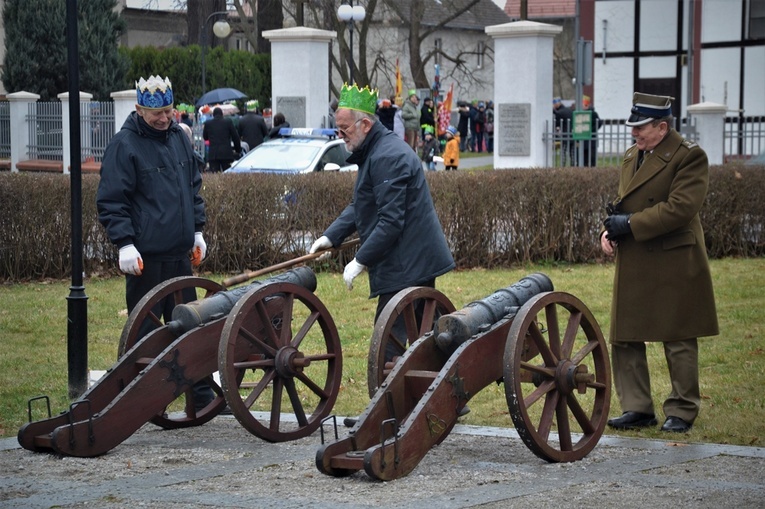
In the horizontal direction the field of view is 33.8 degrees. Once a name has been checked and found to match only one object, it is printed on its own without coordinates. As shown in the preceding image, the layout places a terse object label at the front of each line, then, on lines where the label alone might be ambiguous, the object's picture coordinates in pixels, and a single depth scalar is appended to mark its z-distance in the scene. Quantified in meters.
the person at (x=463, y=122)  42.87
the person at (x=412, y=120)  33.69
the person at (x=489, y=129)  43.03
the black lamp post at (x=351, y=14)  29.22
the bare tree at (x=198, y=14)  38.69
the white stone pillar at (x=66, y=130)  26.67
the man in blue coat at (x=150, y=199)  7.30
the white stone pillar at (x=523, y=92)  21.73
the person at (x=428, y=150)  31.86
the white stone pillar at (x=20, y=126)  28.66
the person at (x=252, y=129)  24.47
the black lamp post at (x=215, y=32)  35.59
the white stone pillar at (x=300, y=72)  24.59
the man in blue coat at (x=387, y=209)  6.88
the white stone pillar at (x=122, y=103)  24.22
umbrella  32.28
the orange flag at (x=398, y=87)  37.34
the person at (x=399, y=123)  30.78
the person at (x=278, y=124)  22.30
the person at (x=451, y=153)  28.23
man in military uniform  6.99
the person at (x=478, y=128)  42.81
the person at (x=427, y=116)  34.84
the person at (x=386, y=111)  29.73
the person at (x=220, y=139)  22.96
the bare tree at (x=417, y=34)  46.38
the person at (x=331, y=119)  25.48
